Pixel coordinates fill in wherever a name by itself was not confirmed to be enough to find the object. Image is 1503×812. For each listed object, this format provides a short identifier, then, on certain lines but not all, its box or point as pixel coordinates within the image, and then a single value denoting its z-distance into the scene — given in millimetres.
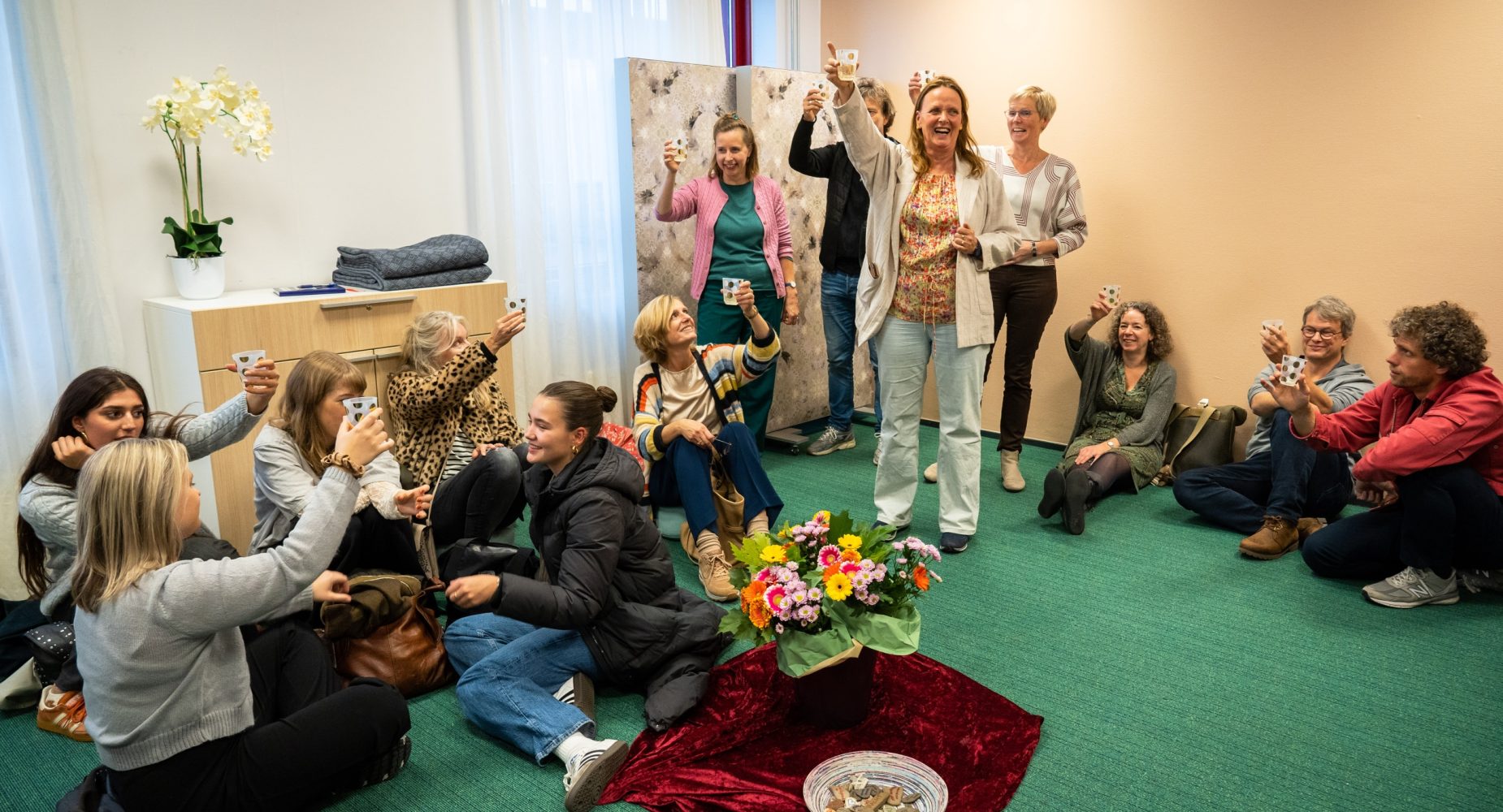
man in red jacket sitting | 2955
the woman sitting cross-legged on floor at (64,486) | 2418
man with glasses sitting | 3607
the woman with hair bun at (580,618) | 2330
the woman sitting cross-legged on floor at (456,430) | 3268
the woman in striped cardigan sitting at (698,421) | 3344
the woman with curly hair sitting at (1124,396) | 4195
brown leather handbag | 2600
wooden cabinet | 3238
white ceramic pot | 3422
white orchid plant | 3322
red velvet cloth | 2230
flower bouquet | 2334
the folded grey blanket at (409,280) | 3713
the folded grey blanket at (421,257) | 3705
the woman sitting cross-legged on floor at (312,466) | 2680
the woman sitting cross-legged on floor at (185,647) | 1788
